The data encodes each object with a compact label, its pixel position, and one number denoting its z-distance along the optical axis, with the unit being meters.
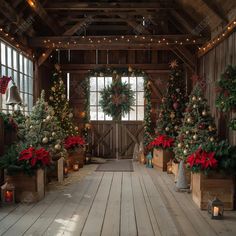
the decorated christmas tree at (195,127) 5.74
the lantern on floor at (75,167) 7.72
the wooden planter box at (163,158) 7.60
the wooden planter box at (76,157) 7.89
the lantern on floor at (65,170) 6.86
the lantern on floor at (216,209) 4.03
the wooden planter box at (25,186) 4.79
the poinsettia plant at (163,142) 7.48
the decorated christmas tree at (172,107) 7.88
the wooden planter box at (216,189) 4.42
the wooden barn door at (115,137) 9.84
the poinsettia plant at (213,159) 4.34
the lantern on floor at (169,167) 7.21
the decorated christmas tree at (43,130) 5.86
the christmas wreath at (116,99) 9.45
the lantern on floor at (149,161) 8.18
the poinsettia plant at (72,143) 7.73
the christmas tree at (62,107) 8.35
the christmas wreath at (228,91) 4.76
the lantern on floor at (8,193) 4.68
